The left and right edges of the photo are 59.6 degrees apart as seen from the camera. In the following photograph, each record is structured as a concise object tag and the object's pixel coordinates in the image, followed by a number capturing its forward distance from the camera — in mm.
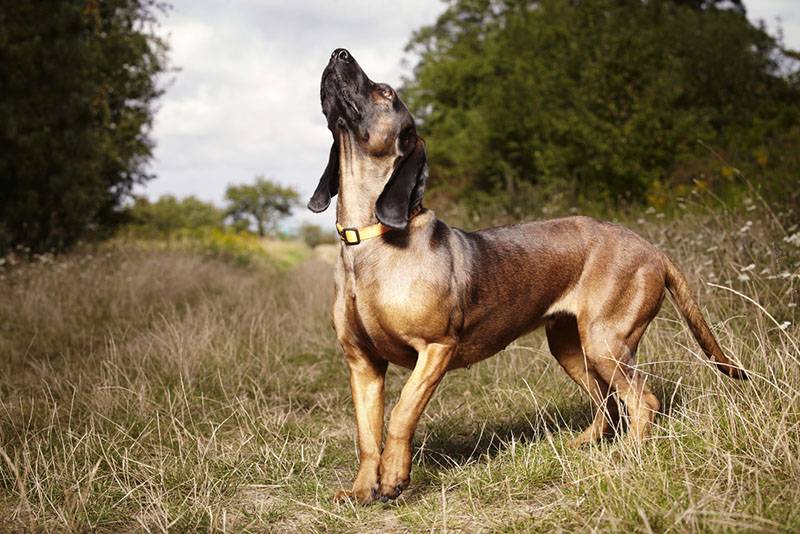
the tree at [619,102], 16156
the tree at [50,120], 12681
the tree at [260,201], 57094
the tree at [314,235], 37750
